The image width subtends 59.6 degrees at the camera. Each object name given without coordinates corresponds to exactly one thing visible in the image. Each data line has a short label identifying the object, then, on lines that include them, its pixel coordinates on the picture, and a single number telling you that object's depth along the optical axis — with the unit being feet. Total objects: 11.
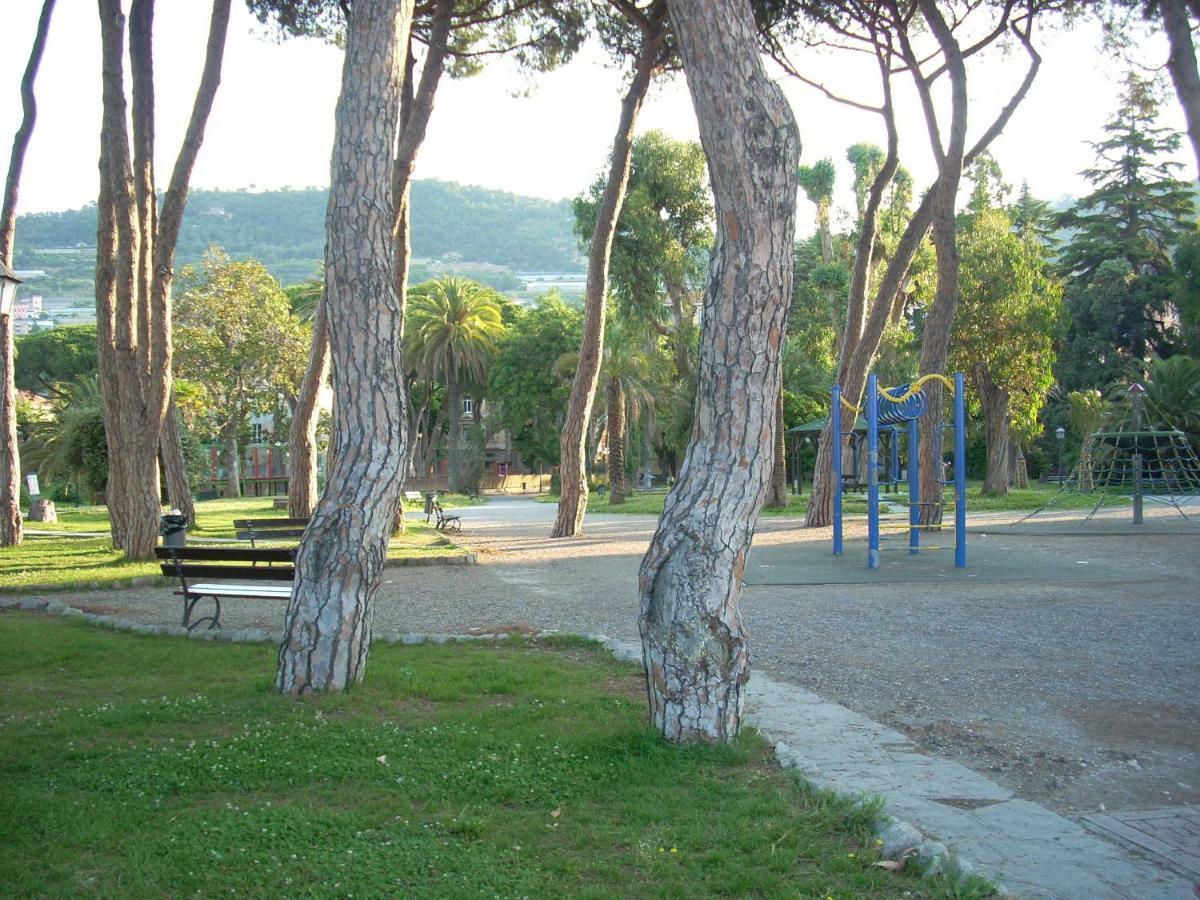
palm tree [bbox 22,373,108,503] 78.38
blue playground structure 43.52
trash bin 41.42
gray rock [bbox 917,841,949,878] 11.00
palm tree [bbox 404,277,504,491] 172.24
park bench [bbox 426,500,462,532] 69.89
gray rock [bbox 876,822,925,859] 11.57
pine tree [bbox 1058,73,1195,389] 140.77
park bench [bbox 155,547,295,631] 27.27
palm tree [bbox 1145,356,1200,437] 100.37
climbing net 62.23
